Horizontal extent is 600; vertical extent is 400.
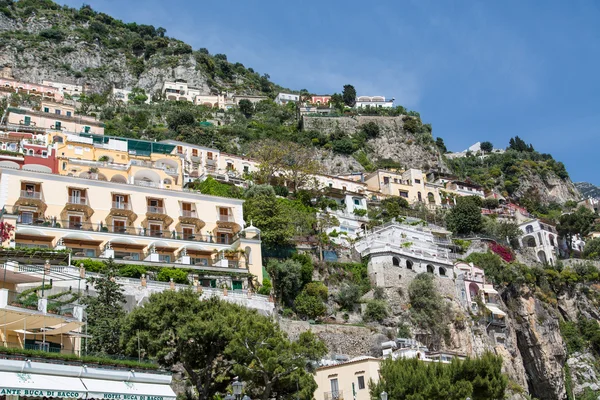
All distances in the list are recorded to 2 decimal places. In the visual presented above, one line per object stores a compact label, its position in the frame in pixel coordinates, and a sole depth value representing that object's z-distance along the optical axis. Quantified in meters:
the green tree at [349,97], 142.88
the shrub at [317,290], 54.41
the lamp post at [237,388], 24.73
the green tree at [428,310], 55.44
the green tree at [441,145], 138.45
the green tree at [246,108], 123.19
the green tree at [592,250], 88.75
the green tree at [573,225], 92.06
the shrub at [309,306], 52.31
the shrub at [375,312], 54.03
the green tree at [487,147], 158.00
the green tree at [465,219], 82.44
